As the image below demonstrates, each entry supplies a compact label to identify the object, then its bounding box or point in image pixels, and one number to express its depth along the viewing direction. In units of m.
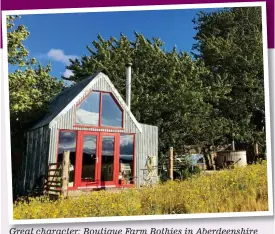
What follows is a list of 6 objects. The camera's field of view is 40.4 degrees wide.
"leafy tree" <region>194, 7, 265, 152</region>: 25.06
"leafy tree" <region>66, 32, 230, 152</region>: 21.16
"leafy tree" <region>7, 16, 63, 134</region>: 12.78
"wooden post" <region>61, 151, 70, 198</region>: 11.30
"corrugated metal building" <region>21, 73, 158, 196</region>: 13.77
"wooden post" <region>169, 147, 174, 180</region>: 15.21
